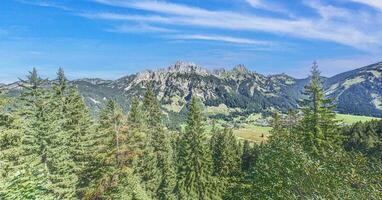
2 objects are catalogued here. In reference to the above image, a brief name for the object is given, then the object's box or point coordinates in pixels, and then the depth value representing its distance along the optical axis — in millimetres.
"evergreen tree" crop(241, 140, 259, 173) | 123319
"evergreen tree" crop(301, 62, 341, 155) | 51031
